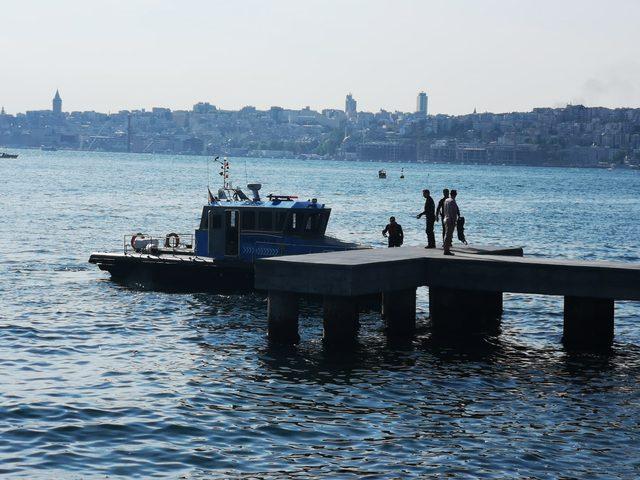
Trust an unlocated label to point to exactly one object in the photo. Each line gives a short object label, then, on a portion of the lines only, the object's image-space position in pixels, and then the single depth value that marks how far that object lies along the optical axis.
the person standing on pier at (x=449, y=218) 35.44
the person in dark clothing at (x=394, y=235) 41.09
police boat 42.25
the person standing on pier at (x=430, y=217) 37.97
